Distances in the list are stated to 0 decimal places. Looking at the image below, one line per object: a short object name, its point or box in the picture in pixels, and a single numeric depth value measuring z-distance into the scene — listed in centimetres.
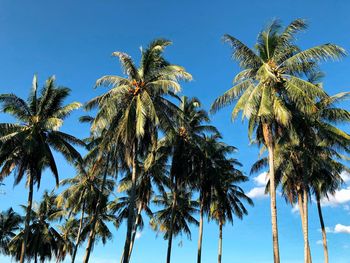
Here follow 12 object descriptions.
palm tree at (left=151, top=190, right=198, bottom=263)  4420
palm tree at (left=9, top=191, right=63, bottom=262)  4488
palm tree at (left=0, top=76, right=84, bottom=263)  2291
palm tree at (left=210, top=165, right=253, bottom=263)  3588
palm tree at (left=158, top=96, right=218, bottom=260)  3008
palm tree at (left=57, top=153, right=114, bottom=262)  3356
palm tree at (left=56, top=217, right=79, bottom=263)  5403
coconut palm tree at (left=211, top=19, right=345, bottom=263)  1939
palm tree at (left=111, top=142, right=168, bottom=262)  3136
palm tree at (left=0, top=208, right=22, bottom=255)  5231
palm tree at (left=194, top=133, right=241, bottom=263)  3200
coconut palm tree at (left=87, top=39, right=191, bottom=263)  2139
